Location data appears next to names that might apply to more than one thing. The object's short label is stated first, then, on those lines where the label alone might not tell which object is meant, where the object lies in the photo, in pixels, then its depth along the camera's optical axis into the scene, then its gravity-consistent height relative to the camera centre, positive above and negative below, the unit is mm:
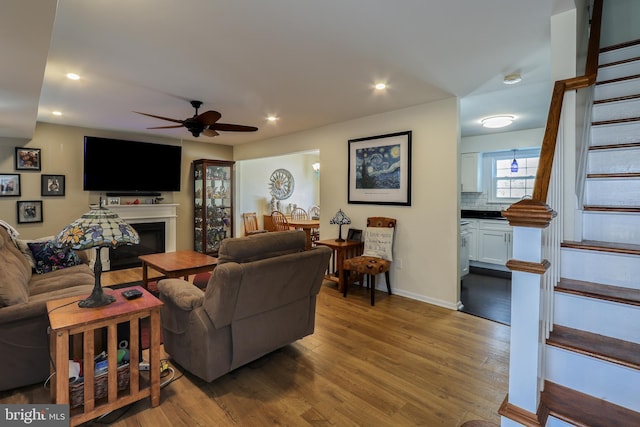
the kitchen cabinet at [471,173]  5938 +728
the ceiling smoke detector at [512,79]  3011 +1313
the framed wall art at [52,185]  4953 +379
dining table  5926 -306
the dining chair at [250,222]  7479 -318
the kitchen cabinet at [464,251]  4644 -648
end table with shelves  1661 -809
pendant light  5691 +814
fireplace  5464 -259
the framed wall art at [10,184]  4617 +362
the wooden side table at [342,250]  4191 -569
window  5680 +663
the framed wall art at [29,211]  4762 -42
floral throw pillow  3424 -556
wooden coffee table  3434 -653
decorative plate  8141 +680
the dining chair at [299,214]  8467 -131
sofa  1991 -805
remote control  2057 -577
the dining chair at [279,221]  7051 -273
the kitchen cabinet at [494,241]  5316 -555
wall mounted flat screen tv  5242 +783
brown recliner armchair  2043 -679
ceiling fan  3381 +974
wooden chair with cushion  3785 -586
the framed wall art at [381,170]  4070 +558
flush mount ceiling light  4250 +1244
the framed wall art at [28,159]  4754 +774
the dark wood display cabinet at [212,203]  6406 +127
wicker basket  1744 -1049
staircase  1323 -403
